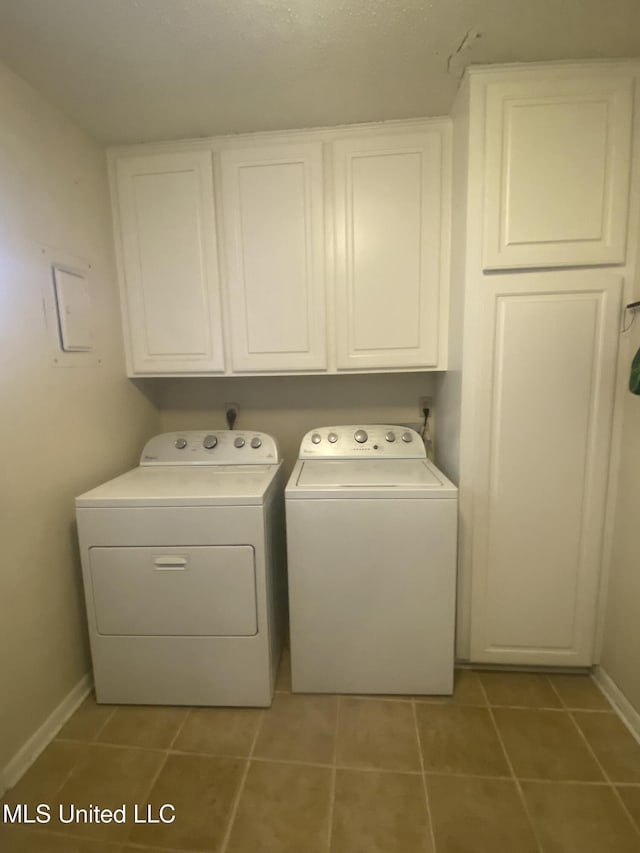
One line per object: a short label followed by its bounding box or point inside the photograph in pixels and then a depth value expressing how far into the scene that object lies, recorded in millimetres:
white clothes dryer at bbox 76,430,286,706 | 1350
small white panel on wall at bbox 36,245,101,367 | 1386
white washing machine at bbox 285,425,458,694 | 1362
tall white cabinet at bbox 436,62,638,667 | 1298
